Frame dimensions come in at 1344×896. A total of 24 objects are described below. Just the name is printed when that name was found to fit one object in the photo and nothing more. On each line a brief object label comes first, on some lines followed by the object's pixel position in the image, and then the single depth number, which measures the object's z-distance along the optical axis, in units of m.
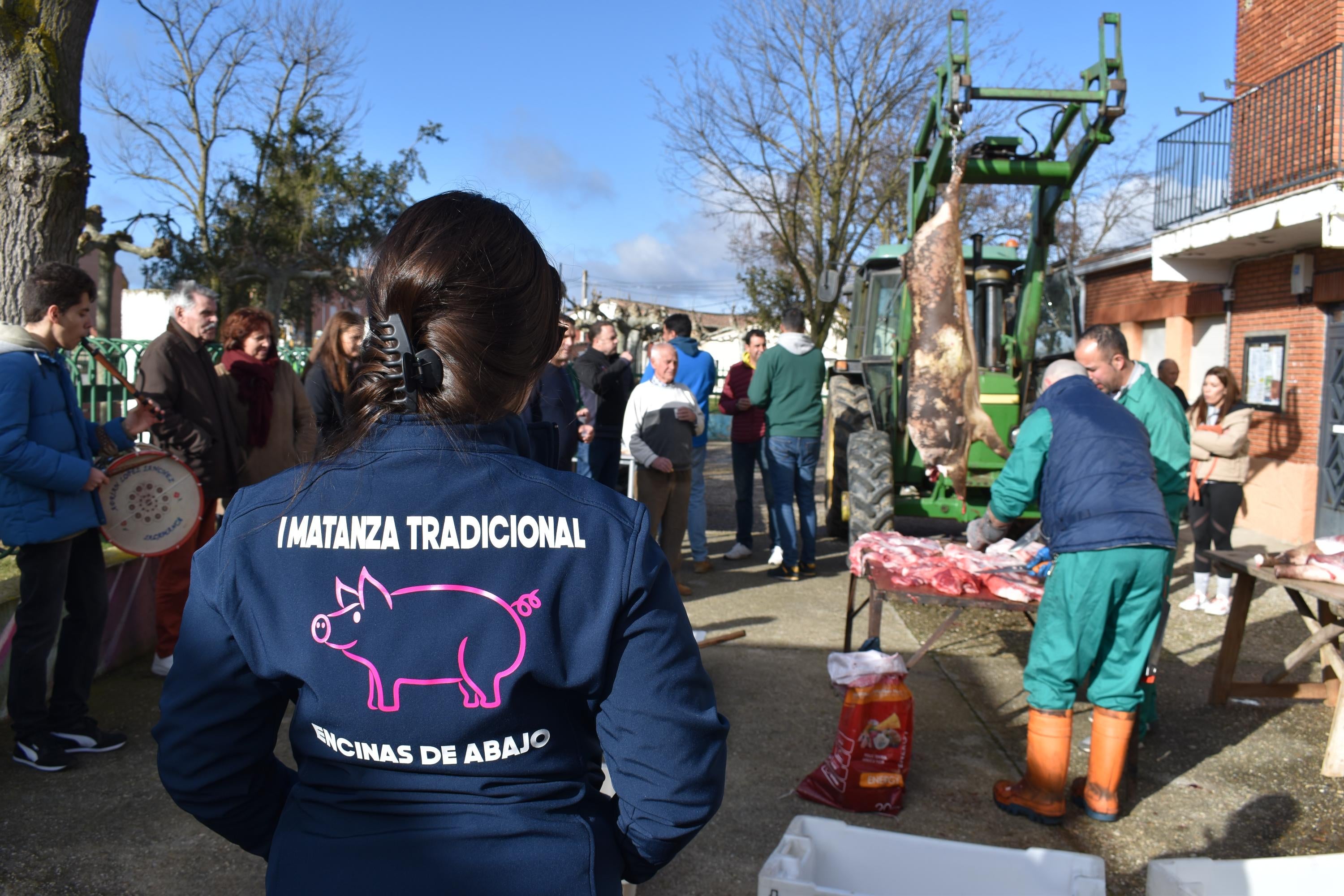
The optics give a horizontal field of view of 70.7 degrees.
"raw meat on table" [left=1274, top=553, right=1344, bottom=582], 4.44
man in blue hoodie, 7.90
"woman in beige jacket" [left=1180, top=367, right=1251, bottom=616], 6.87
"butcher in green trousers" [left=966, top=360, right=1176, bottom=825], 3.64
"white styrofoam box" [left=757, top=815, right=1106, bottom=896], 2.43
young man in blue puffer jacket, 3.55
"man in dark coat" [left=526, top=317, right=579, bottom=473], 6.02
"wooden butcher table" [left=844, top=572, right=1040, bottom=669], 4.42
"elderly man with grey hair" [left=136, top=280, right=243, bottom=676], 4.46
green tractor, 6.53
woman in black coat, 5.16
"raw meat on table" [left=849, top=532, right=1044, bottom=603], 4.47
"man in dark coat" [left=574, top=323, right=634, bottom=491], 7.32
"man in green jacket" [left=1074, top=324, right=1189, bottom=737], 4.63
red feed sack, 3.75
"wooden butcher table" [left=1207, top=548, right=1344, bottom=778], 4.75
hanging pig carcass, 6.39
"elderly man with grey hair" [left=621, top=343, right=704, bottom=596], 6.75
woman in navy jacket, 1.18
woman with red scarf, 4.98
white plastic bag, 3.82
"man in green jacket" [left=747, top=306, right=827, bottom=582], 7.51
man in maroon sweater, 8.01
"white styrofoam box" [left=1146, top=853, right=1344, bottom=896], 2.30
